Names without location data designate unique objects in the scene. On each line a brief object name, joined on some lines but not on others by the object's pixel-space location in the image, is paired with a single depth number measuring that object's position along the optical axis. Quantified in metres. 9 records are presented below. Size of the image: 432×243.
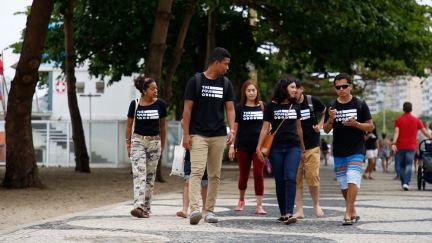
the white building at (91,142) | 35.16
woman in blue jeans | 10.38
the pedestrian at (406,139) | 18.05
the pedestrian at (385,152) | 34.41
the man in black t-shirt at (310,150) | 11.16
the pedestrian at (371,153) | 24.27
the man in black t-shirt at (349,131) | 10.09
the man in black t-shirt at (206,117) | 9.94
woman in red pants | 12.08
